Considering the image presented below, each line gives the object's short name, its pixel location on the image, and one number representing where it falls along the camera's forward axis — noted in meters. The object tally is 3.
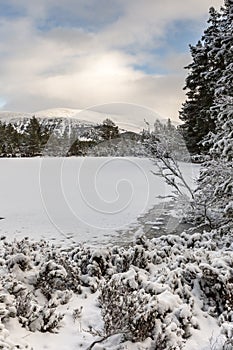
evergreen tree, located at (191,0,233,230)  6.71
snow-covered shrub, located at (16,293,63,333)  3.37
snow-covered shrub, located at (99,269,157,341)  3.20
